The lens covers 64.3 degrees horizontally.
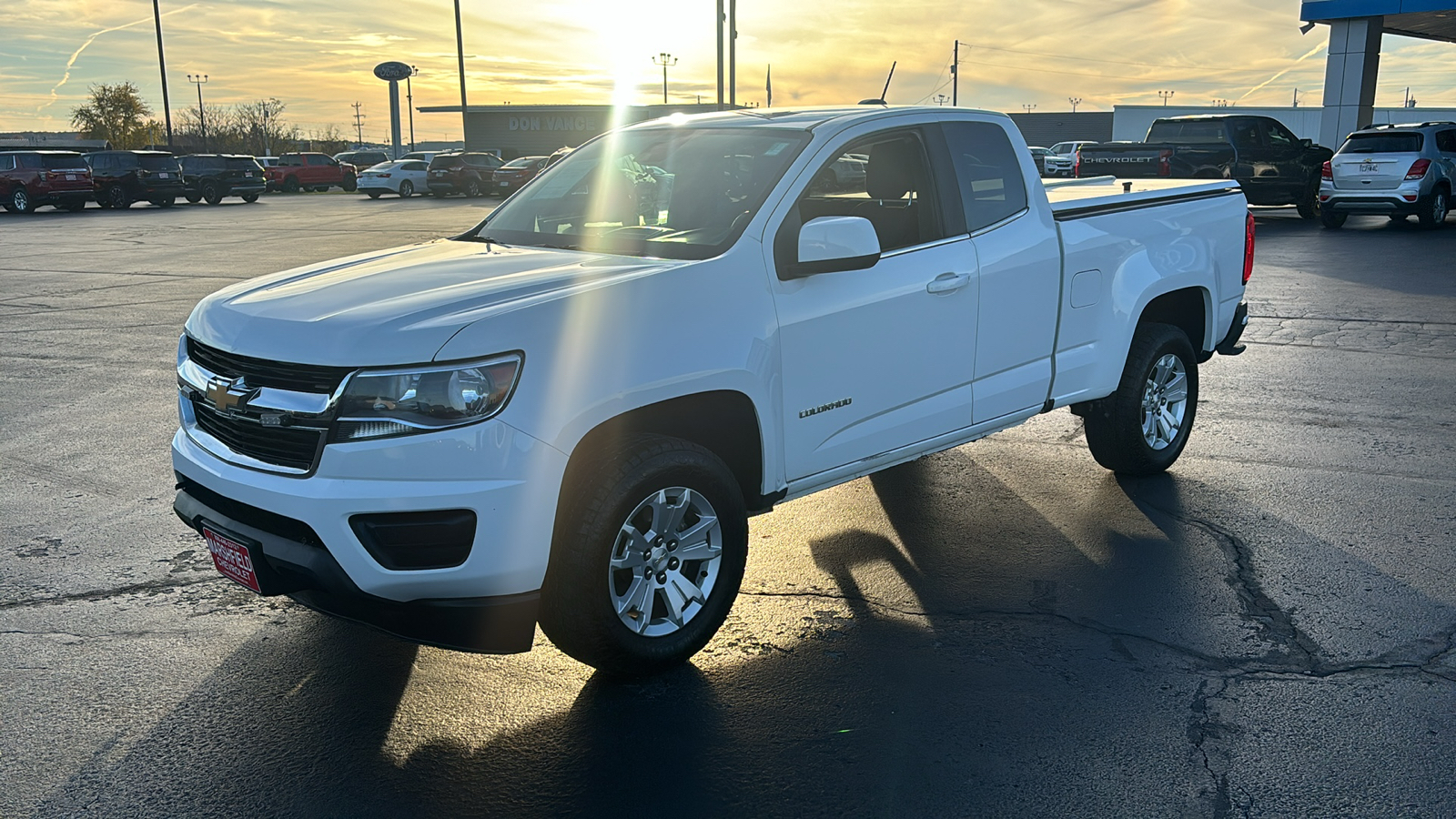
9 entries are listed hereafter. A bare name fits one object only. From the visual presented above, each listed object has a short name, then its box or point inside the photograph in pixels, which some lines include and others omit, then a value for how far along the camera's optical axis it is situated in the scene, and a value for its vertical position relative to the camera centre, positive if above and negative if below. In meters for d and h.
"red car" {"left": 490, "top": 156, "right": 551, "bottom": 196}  37.06 -0.31
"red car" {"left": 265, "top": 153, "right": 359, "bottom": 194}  47.47 -0.32
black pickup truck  21.94 -0.02
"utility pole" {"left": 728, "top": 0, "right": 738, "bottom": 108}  38.81 +3.99
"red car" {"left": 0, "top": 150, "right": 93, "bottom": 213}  31.83 -0.30
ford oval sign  70.69 +5.58
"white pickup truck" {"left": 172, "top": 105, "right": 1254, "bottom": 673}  3.34 -0.68
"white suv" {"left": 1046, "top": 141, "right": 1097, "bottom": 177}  42.57 -0.27
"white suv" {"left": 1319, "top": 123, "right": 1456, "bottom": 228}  19.80 -0.34
